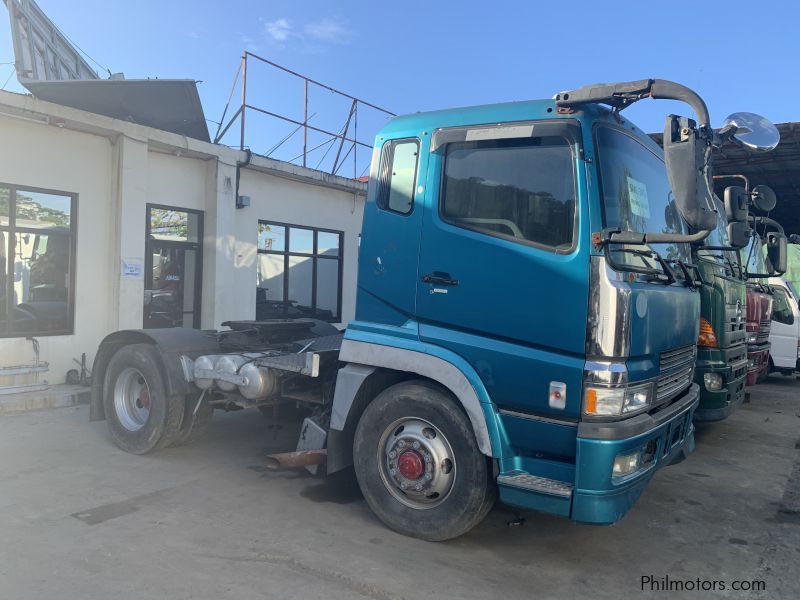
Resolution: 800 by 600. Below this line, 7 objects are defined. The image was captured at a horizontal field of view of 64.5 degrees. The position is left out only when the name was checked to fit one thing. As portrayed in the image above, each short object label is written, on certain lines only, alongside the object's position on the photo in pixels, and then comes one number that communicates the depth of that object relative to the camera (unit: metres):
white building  9.18
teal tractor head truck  3.80
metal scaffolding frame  11.84
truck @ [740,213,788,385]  8.25
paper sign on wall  10.05
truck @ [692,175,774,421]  6.23
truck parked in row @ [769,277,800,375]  12.57
